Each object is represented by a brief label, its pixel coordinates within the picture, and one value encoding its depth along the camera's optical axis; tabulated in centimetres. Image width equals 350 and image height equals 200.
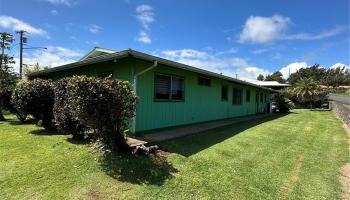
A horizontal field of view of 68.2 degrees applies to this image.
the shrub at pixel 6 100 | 1104
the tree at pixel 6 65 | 1336
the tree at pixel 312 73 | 8575
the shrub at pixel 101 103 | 504
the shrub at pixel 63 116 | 676
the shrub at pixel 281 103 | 2588
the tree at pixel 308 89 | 3209
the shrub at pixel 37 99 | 810
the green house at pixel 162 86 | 806
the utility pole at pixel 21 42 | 2529
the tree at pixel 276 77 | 8144
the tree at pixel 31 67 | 2848
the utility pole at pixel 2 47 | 1466
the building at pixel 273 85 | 3659
